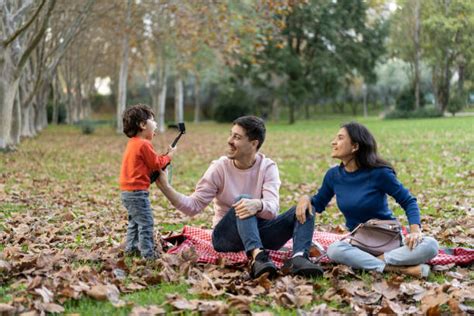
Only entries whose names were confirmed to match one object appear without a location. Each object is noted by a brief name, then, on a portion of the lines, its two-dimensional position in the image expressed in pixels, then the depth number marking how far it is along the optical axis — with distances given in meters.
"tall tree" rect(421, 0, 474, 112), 18.42
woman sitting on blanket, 4.88
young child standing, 5.26
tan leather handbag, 5.15
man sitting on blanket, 4.92
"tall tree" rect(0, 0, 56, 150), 16.33
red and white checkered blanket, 5.20
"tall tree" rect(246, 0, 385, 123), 42.31
